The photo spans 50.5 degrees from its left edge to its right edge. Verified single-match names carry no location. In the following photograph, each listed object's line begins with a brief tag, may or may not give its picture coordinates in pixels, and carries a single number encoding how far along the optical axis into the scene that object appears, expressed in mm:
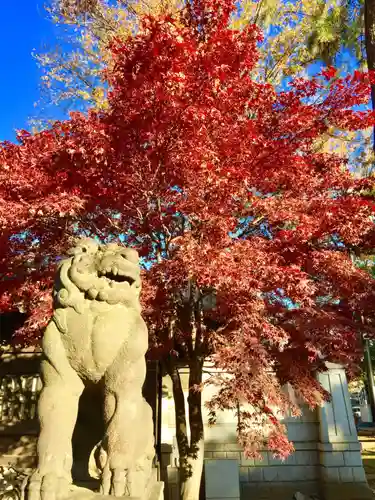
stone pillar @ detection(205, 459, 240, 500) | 6961
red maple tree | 5355
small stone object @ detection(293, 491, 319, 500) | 8062
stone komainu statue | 2975
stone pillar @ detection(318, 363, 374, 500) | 8477
